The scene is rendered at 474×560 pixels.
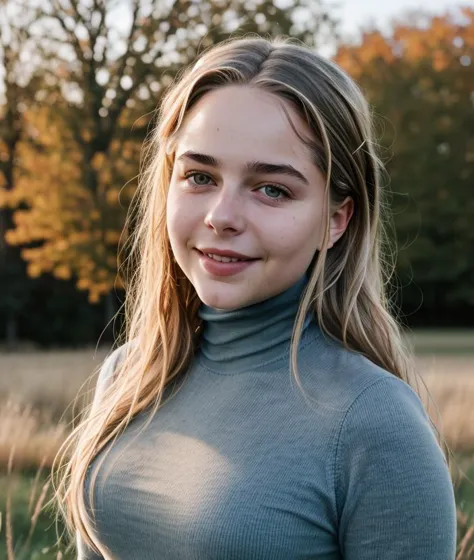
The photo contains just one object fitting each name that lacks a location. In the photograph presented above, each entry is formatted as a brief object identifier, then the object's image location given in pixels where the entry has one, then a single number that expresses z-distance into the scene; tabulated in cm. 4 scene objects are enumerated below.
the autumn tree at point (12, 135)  1636
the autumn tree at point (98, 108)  1395
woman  156
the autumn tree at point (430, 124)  2503
